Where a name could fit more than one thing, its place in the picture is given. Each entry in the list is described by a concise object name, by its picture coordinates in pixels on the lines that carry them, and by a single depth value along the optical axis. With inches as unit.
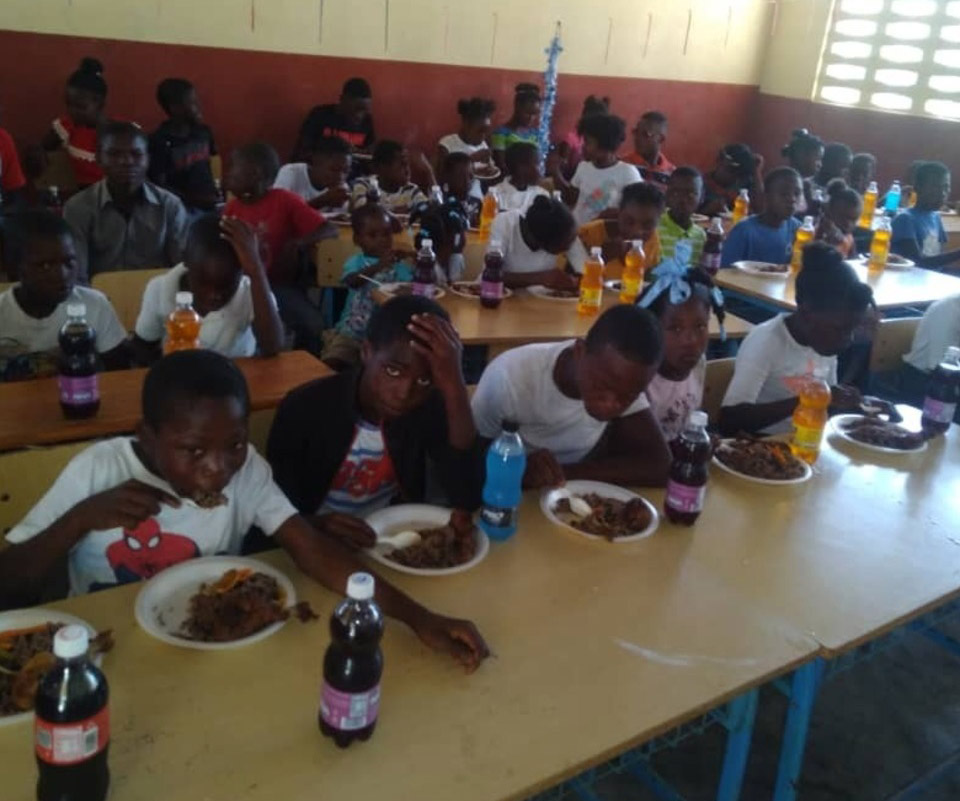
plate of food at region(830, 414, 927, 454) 103.5
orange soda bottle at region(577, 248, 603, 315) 153.3
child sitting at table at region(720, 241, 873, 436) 111.3
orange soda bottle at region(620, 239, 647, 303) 159.5
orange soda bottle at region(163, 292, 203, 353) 107.8
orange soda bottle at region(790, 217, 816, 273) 197.3
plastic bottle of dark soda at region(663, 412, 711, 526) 78.8
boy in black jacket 78.2
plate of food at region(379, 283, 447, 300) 146.2
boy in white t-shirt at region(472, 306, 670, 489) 82.0
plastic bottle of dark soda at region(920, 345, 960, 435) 104.8
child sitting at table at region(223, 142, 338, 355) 170.2
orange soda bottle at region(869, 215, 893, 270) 205.8
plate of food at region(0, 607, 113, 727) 50.5
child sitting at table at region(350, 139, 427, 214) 204.1
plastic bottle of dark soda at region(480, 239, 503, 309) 149.6
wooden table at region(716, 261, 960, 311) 175.6
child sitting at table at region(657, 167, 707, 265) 191.3
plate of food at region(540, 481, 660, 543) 77.5
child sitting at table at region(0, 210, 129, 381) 106.8
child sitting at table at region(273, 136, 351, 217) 203.5
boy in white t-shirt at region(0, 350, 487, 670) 61.6
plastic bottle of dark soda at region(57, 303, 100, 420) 93.2
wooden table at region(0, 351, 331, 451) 90.8
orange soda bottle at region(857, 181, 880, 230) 247.1
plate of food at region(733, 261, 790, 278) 192.8
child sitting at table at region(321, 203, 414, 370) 147.9
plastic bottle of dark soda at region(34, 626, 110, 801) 41.9
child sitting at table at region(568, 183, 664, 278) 175.6
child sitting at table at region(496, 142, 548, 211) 214.4
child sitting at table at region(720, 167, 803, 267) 203.0
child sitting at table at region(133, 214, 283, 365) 113.8
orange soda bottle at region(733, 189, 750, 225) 244.7
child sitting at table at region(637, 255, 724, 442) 103.7
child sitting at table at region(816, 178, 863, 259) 206.9
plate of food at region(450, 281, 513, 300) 157.1
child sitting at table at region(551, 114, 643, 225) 223.6
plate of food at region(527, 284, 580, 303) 161.0
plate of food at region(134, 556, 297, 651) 58.6
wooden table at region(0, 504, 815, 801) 48.2
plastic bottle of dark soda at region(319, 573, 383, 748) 49.4
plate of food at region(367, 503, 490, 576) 69.7
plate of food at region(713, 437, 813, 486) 91.5
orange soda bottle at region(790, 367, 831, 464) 98.6
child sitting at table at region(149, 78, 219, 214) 214.5
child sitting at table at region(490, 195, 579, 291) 166.2
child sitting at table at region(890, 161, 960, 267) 229.6
